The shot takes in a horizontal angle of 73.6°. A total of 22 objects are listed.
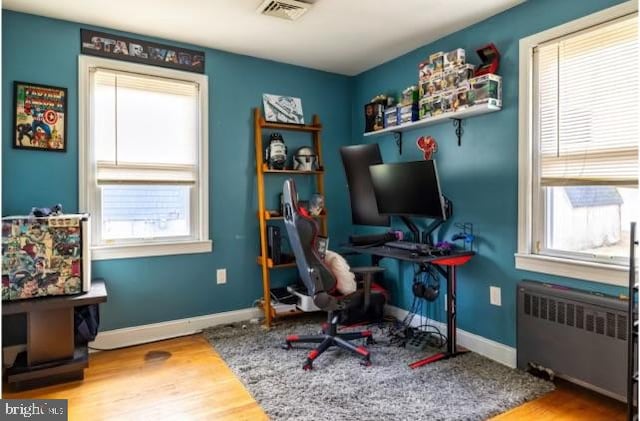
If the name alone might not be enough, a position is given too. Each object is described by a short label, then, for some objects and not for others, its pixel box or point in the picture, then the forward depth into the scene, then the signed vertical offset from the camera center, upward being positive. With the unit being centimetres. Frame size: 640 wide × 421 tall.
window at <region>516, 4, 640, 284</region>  228 +35
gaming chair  266 -45
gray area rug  221 -103
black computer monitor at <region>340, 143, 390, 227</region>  352 +23
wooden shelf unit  354 +7
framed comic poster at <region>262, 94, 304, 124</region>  370 +86
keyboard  286 -28
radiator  221 -71
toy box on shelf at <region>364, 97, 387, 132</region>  365 +81
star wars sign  302 +115
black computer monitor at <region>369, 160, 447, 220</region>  284 +12
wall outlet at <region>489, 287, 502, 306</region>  286 -60
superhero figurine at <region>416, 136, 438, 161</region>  326 +47
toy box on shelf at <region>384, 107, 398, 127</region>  345 +74
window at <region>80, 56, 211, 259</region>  305 +35
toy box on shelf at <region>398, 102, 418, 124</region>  328 +73
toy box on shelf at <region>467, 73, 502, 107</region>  273 +76
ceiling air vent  263 +125
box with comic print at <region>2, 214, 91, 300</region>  248 -30
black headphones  304 -60
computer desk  274 -45
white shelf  277 +63
